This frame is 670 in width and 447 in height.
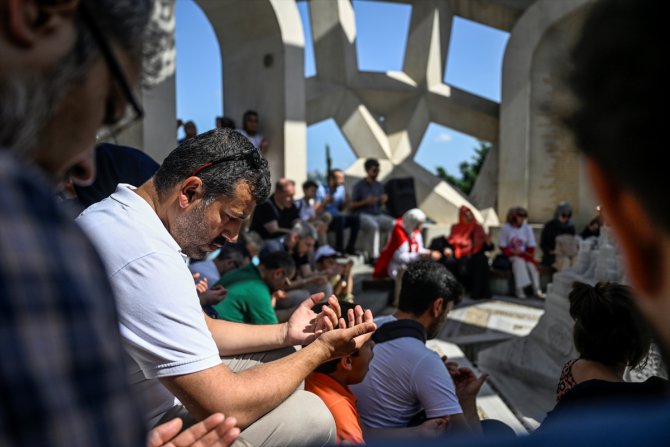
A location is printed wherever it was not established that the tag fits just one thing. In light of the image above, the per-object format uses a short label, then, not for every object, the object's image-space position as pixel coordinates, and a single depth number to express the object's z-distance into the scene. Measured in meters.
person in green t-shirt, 3.48
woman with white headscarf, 7.17
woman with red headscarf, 8.31
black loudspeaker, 8.98
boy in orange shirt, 2.07
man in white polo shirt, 1.47
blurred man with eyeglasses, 0.46
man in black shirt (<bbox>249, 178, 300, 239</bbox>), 6.21
